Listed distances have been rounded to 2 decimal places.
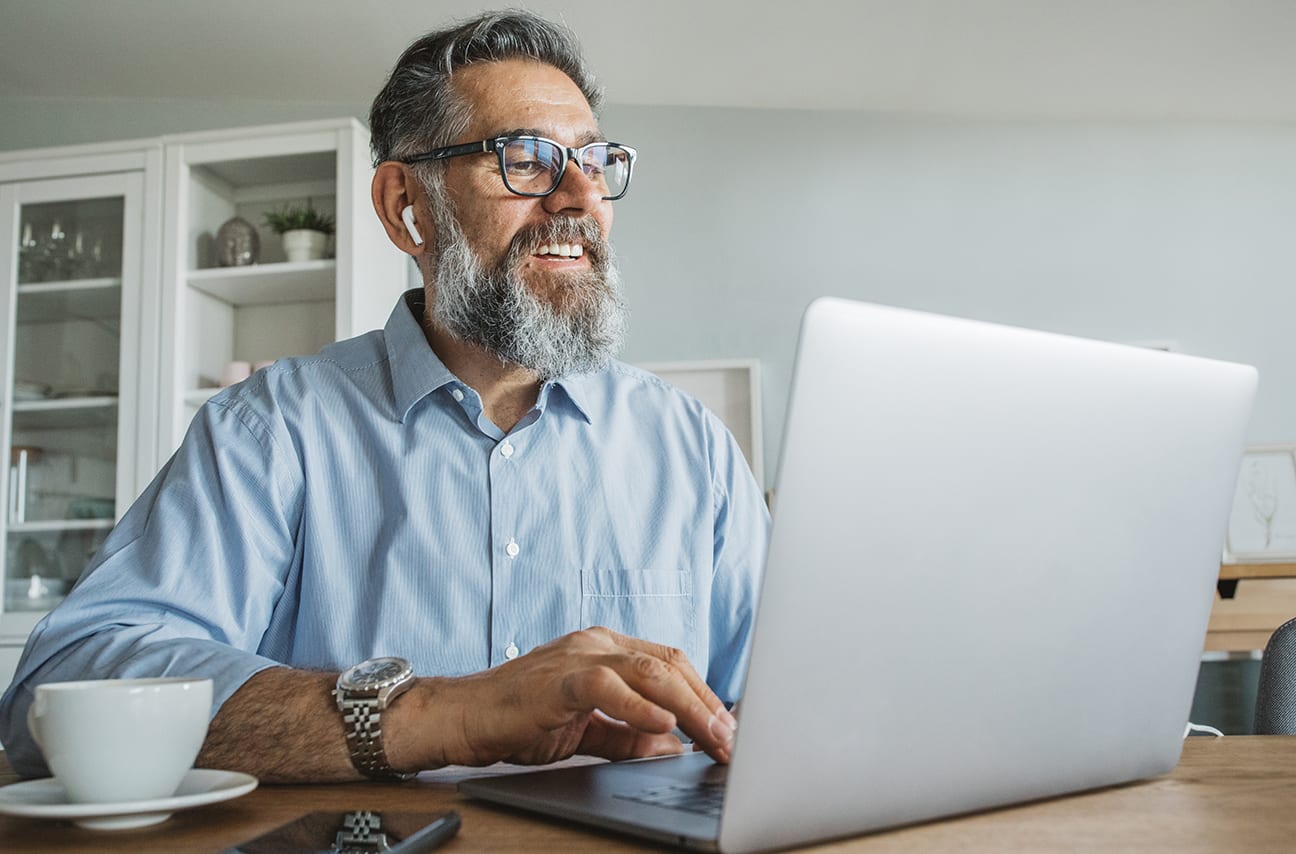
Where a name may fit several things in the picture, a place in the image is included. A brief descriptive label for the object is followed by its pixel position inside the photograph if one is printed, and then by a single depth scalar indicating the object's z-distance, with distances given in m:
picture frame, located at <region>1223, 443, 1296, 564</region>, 2.99
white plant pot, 3.18
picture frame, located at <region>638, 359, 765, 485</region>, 3.16
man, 0.87
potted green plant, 3.18
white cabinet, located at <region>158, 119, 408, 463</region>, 3.14
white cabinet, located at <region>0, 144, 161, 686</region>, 3.23
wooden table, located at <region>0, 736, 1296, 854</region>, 0.56
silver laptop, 0.51
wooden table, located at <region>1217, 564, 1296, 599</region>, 2.72
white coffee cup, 0.62
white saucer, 0.60
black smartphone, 0.54
